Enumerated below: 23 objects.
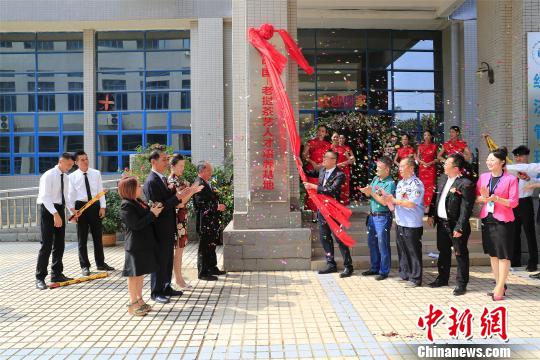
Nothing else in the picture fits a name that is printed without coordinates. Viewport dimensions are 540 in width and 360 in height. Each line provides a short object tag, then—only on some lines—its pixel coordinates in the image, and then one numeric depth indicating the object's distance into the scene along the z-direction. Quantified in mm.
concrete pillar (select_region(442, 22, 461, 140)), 12922
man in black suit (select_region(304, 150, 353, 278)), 6691
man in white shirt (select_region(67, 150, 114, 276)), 7129
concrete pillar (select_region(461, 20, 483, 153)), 12414
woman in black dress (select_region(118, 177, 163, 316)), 4949
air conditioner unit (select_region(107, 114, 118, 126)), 15234
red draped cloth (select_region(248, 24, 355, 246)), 7043
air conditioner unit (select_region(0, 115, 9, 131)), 15734
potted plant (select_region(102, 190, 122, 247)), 10156
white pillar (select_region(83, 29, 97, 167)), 14914
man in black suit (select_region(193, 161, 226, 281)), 6441
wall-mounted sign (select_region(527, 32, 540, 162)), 7703
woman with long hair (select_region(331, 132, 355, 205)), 8789
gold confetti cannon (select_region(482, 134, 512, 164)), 7649
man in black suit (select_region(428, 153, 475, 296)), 5602
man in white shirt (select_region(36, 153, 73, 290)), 6379
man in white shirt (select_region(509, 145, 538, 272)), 6883
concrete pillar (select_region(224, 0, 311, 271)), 7113
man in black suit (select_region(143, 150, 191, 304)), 5426
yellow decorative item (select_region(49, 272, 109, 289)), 6383
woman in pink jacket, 5393
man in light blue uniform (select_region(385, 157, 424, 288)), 6109
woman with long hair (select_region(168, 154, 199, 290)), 5961
